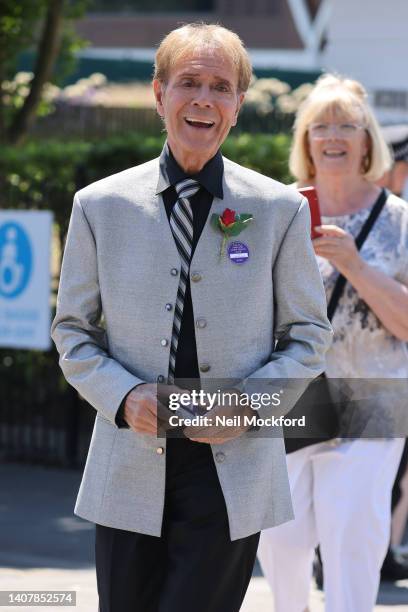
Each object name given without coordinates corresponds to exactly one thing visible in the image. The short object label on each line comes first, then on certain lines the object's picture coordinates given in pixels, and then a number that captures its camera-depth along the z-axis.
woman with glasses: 7.62
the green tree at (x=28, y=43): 18.18
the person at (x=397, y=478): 9.95
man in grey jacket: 5.60
